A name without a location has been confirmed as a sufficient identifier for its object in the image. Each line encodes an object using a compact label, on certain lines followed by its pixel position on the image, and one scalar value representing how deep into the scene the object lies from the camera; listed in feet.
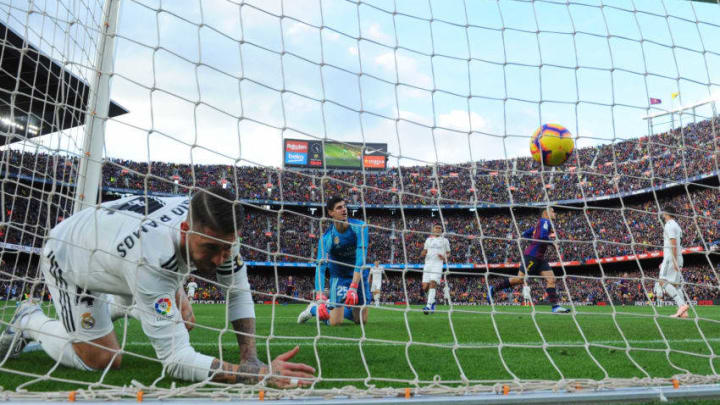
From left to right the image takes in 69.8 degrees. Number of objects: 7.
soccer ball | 14.35
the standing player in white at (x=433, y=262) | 32.65
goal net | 9.14
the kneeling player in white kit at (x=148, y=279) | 7.84
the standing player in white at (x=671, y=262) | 23.30
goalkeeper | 20.30
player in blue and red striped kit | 26.48
